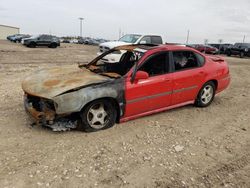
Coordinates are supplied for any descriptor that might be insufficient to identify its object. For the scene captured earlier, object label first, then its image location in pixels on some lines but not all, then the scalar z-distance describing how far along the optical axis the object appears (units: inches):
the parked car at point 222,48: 953.5
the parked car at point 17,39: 1165.5
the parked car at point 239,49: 809.8
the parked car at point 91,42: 1507.2
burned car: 122.5
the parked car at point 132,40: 378.1
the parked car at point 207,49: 913.7
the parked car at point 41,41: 818.8
